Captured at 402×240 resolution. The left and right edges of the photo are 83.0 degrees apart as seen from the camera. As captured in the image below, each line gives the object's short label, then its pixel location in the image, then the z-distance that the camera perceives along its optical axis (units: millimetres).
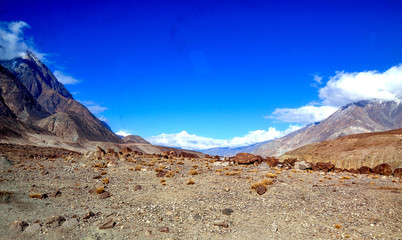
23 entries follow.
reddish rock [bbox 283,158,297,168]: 31986
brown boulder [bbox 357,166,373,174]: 30694
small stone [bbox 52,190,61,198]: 13509
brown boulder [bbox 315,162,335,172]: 29122
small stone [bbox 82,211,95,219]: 10066
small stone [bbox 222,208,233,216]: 10688
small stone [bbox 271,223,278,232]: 9095
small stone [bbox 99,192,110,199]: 13375
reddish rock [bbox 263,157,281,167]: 30039
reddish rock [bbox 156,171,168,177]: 18750
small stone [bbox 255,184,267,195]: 13505
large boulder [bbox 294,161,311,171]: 28270
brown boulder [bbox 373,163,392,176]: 29288
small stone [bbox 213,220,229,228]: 9379
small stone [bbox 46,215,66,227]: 9266
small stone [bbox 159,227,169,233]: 8966
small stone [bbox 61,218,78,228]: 9220
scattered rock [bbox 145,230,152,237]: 8666
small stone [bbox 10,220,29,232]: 8938
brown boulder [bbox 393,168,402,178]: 25234
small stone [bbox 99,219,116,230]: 9159
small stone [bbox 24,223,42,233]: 8822
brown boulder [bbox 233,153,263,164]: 29375
